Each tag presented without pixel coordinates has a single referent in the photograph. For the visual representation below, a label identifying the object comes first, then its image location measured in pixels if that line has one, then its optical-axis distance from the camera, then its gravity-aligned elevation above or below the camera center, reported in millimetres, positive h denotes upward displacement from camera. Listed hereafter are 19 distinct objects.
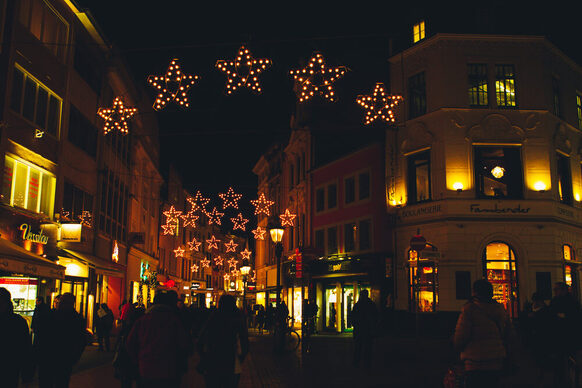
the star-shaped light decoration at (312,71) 14469 +5897
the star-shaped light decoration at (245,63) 13688 +5623
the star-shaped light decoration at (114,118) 29425 +9623
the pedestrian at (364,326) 15738 -565
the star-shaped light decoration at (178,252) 58000 +5222
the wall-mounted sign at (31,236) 18828 +2192
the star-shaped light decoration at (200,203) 75762 +13072
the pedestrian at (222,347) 7785 -570
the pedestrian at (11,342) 6246 -432
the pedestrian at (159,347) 6469 -488
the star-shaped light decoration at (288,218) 42594 +6311
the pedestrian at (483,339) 6566 -372
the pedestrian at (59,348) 9195 -713
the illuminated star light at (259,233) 49719 +6120
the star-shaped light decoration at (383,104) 28562 +10407
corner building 25625 +5976
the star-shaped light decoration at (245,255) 49056 +4137
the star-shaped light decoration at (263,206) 52588 +9160
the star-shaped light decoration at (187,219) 65875 +9655
